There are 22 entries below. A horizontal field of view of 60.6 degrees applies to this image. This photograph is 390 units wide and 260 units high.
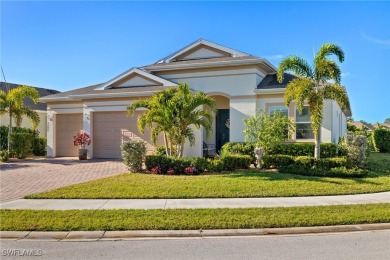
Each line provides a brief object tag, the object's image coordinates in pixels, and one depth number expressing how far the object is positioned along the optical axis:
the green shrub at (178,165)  13.38
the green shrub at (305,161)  13.69
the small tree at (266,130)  14.96
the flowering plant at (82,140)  19.06
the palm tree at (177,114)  13.98
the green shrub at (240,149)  16.19
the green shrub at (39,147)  22.82
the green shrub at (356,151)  14.02
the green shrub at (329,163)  13.42
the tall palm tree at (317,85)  13.57
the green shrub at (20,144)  19.77
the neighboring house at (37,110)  27.38
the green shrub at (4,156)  18.39
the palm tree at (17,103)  19.52
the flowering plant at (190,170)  13.20
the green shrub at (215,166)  13.77
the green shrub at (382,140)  30.13
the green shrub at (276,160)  14.09
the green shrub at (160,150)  16.19
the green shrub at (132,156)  13.82
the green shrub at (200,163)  13.46
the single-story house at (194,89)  17.89
